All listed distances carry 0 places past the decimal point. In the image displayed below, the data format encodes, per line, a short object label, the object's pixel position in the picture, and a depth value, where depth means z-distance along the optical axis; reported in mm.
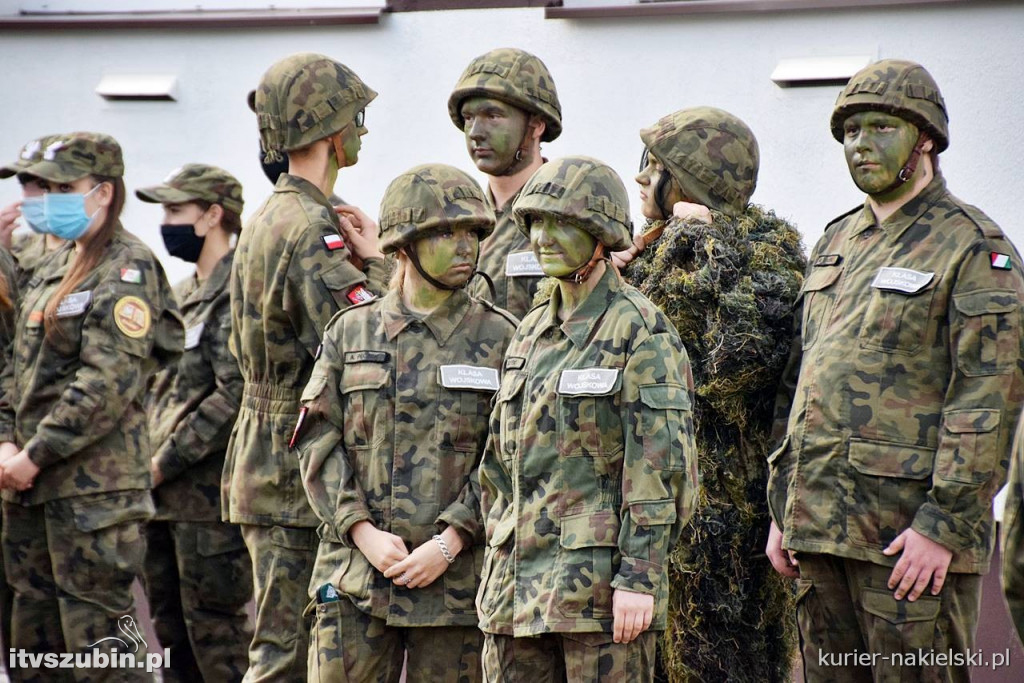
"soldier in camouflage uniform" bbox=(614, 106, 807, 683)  11320
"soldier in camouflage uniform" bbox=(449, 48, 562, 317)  12328
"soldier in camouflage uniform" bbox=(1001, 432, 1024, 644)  7570
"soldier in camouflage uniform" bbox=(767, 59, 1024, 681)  10344
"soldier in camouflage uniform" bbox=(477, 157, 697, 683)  9328
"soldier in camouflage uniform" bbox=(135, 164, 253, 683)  14930
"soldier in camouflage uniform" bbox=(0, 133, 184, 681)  13492
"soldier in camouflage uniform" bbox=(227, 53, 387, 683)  12320
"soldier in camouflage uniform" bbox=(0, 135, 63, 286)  15258
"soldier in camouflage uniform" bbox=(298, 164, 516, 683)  10672
